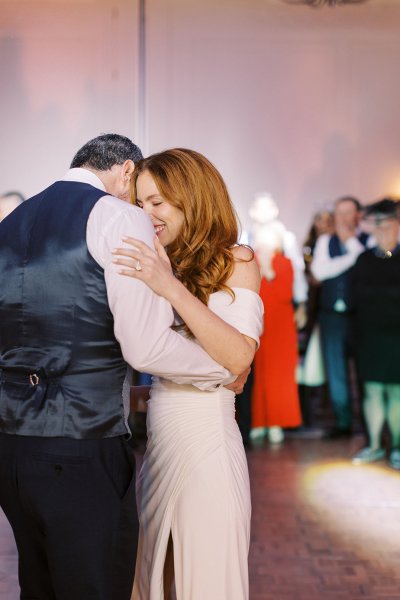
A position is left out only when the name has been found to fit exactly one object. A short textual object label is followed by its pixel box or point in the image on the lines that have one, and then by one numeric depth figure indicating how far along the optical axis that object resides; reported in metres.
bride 1.92
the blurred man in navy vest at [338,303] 5.55
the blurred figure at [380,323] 4.74
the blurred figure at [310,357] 5.83
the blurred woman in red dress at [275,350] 5.37
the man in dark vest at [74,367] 1.55
